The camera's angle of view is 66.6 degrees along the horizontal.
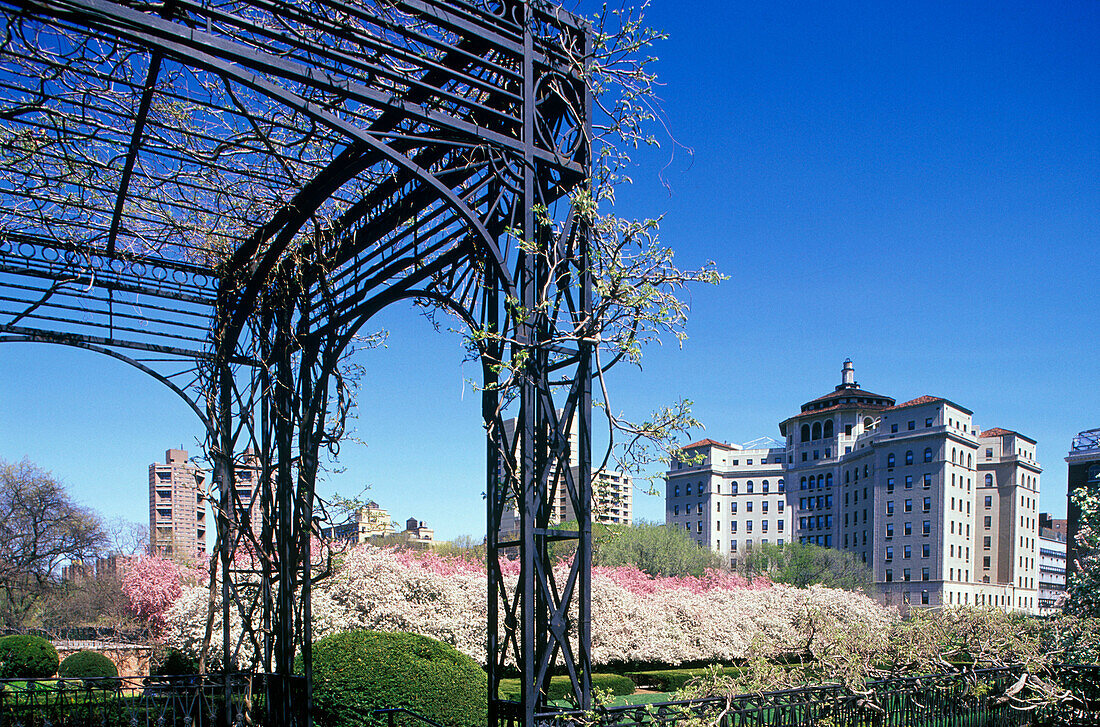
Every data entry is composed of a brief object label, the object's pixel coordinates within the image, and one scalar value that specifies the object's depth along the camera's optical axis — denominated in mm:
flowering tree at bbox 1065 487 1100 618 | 11570
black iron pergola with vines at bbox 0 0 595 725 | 4270
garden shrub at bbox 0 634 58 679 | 17688
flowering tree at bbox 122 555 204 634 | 20156
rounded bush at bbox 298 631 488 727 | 8281
